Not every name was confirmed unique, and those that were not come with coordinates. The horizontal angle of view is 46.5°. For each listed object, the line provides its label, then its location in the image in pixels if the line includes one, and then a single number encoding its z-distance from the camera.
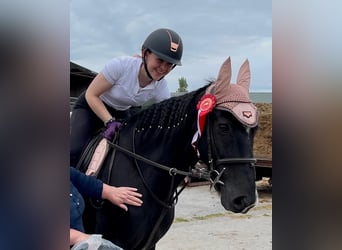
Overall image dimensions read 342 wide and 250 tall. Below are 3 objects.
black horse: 1.55
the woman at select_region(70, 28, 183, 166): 1.81
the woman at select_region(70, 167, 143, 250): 0.89
